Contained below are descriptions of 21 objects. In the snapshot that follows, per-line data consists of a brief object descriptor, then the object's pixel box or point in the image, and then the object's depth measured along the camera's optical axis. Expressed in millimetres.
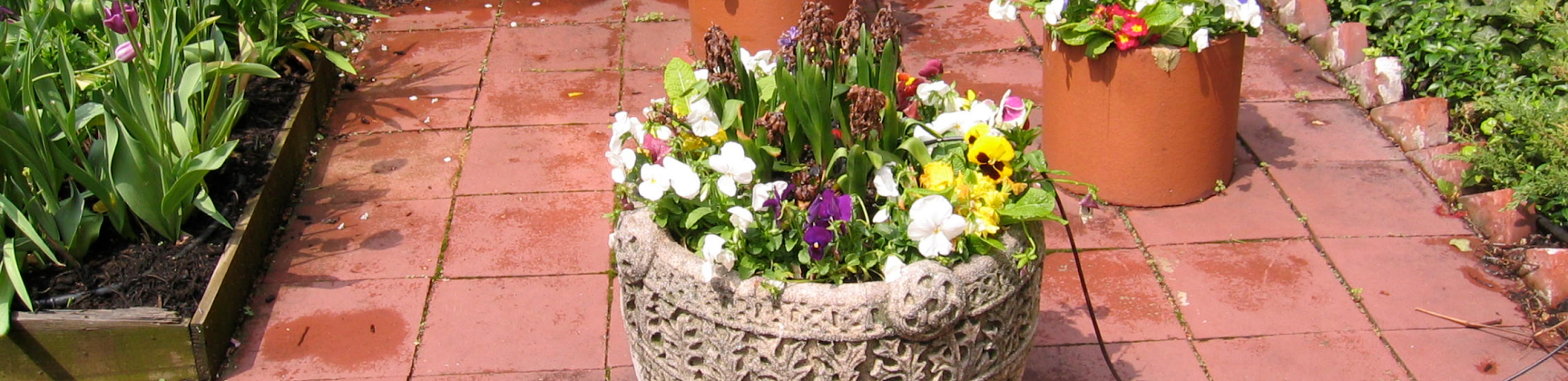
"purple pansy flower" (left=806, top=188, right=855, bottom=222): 2322
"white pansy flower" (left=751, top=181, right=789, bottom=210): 2311
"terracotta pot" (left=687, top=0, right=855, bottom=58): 4785
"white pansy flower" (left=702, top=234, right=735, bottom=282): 2250
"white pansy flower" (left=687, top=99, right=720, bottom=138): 2414
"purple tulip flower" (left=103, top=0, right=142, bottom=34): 3258
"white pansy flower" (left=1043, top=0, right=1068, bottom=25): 3604
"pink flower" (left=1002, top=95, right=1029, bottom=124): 2504
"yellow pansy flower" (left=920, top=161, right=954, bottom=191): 2365
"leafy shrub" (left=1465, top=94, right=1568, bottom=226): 3641
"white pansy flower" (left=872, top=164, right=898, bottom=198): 2352
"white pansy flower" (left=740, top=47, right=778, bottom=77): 2709
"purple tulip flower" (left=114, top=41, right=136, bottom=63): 3238
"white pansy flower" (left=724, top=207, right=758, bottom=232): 2271
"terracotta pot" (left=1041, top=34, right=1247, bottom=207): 3695
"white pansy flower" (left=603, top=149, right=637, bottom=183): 2477
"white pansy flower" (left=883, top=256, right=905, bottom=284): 2281
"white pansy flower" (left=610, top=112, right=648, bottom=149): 2537
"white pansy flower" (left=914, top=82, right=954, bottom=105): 2619
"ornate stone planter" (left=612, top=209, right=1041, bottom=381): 2252
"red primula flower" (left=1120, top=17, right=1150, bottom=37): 3584
